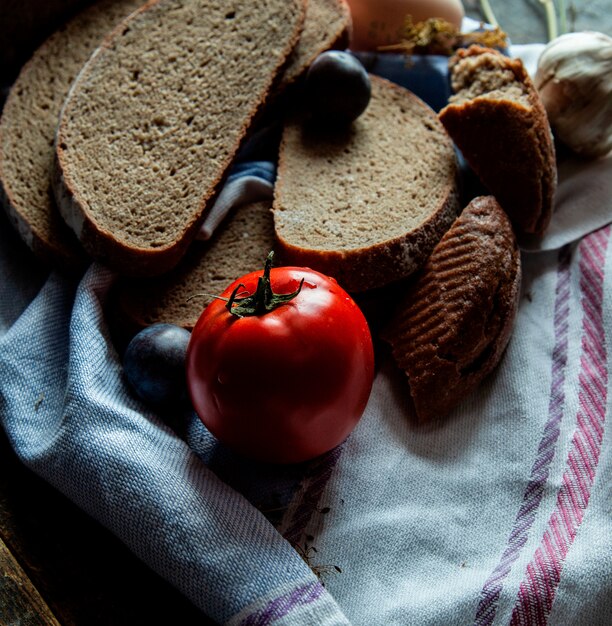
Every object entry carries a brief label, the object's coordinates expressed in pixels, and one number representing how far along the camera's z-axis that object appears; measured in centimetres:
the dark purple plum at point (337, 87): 43
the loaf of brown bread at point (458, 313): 39
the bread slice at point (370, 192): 40
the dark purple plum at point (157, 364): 38
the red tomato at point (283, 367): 34
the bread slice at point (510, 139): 42
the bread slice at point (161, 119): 41
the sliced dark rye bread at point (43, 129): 42
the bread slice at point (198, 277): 41
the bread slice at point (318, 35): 46
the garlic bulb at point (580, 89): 43
